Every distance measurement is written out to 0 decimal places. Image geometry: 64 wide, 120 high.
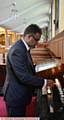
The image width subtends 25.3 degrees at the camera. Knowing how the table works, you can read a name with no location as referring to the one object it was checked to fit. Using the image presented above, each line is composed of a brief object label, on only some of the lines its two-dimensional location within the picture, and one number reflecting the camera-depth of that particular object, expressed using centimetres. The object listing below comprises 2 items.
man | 122
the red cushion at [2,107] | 172
